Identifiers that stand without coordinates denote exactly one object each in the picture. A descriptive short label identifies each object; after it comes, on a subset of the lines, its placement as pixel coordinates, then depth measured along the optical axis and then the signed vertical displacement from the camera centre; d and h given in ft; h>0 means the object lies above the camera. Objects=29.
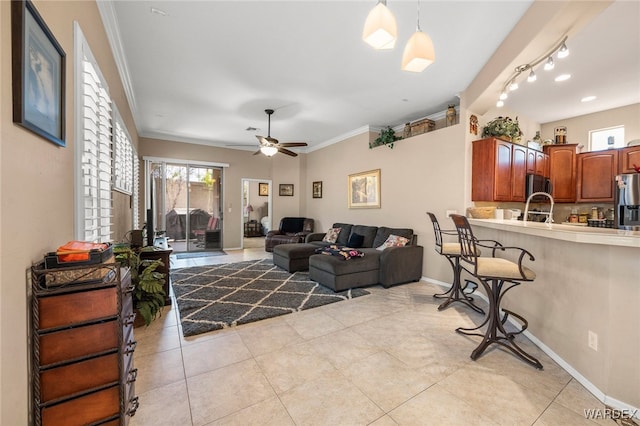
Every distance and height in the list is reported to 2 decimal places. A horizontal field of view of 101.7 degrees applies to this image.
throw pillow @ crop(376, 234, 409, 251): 14.25 -1.76
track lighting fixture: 7.48 +4.83
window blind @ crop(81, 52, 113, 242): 5.53 +1.24
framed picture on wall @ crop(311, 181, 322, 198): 23.97 +1.93
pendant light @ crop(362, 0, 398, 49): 5.20 +3.71
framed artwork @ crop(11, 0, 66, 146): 3.05 +1.82
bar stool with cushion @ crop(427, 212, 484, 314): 10.19 -2.79
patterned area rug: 9.36 -3.83
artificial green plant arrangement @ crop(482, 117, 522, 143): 12.47 +3.93
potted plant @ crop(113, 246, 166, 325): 8.20 -2.52
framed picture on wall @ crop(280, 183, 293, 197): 25.67 +2.02
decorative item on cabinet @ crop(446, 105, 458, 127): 13.48 +4.97
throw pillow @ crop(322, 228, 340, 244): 18.85 -1.92
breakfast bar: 5.29 -2.30
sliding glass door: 21.31 +0.48
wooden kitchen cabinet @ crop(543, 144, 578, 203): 15.23 +2.61
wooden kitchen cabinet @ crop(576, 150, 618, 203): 14.29 +2.01
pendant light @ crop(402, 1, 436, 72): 5.88 +3.63
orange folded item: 3.55 -0.60
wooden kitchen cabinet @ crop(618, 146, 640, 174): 13.39 +2.73
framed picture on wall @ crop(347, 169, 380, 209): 17.78 +1.45
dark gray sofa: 12.41 -2.83
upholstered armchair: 21.47 -2.01
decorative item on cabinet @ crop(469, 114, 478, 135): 12.60 +4.19
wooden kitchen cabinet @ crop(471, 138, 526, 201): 12.03 +1.89
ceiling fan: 14.89 +3.79
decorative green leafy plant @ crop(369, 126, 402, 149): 16.52 +4.64
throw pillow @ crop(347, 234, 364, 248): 16.83 -2.03
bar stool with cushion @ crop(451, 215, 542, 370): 6.75 -1.75
